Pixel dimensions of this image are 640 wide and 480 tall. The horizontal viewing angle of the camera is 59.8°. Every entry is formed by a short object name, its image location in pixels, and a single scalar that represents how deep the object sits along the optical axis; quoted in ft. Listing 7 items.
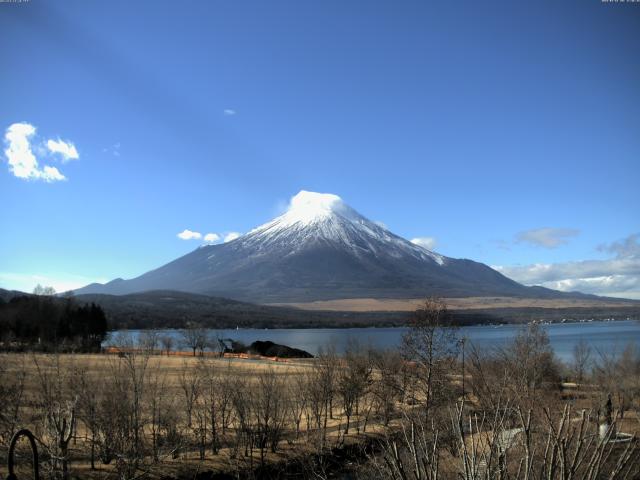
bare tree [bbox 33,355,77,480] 39.07
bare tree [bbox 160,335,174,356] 293.94
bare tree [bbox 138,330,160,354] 189.26
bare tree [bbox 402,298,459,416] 81.71
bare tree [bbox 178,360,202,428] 85.54
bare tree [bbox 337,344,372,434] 105.50
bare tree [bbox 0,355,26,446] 55.46
